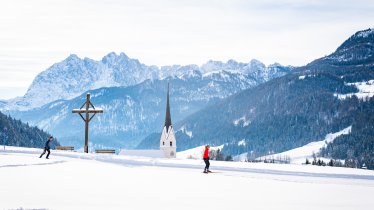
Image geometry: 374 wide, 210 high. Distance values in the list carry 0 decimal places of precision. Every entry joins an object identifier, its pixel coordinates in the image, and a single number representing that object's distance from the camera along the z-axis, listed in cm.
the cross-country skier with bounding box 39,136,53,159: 4559
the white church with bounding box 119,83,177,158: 12244
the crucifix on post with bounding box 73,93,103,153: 5388
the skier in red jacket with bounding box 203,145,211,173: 3759
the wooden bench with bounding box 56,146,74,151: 6168
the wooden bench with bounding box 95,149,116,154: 5841
